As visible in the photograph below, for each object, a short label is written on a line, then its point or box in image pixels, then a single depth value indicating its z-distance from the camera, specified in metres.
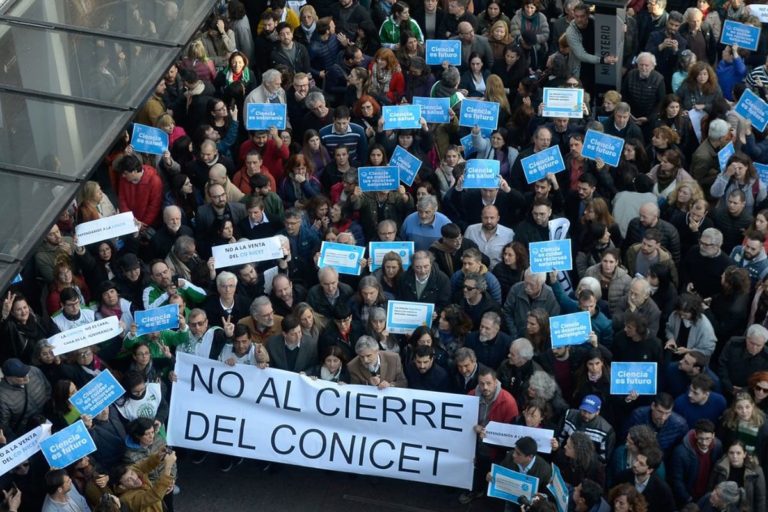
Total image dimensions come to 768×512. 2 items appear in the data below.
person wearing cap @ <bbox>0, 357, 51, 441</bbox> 12.74
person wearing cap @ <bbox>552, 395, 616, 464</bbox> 12.36
